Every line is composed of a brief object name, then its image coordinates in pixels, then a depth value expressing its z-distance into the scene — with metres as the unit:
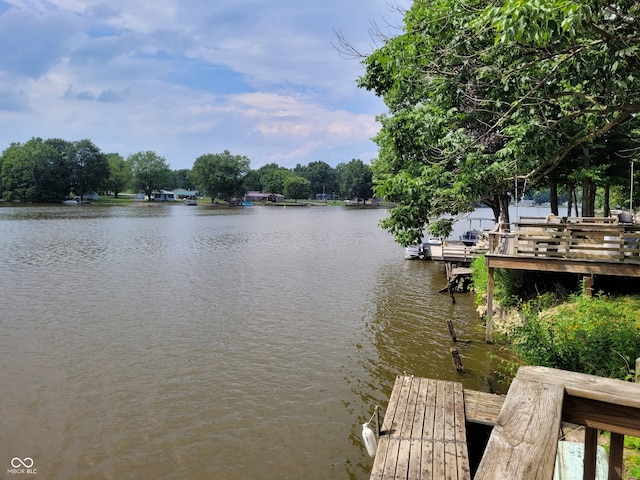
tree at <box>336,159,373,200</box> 142.62
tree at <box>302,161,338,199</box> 171.50
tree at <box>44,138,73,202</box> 94.56
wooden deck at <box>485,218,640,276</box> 12.62
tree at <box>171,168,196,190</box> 181.25
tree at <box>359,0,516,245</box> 9.71
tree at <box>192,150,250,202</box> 120.06
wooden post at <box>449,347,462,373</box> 12.27
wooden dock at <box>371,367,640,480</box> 1.59
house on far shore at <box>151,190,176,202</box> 131.12
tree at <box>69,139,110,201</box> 99.00
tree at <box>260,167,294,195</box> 147.25
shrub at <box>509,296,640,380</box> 9.25
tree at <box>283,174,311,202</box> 141.50
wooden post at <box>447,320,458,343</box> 14.66
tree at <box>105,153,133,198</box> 114.94
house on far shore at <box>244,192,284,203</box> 142.00
